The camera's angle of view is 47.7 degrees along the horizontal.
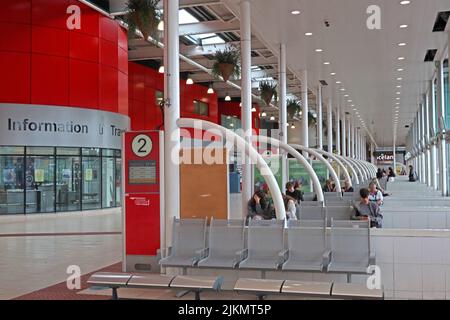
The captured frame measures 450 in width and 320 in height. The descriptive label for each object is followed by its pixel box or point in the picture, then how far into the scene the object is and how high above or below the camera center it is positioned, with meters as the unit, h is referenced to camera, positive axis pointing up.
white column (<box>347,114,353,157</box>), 43.14 +3.67
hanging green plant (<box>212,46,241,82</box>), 16.84 +3.82
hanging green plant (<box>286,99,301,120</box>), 28.20 +3.91
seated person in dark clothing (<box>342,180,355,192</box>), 15.99 -0.29
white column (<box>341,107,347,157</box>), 36.17 +4.25
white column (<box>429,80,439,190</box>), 22.87 +1.36
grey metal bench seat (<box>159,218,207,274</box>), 7.36 -0.89
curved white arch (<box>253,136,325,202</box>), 9.52 +0.47
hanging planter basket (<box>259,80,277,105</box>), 21.83 +3.74
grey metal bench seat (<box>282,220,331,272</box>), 6.72 -0.90
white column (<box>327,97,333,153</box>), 29.12 +3.66
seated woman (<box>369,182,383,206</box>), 10.66 -0.35
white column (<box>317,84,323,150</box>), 23.78 +2.96
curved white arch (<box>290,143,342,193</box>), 11.93 +0.48
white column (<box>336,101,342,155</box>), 32.53 +3.03
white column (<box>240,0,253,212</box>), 11.96 +2.27
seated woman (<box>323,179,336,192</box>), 16.36 -0.28
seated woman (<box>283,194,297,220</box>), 9.16 -0.55
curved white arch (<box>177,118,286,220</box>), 7.70 +0.24
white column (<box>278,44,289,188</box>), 15.68 +2.75
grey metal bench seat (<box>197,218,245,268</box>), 7.18 -0.91
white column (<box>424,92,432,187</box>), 25.30 +1.48
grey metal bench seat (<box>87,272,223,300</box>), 5.81 -1.19
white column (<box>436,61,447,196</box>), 17.97 +1.98
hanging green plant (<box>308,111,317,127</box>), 34.50 +3.96
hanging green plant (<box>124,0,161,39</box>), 12.18 +3.98
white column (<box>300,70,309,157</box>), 19.77 +2.62
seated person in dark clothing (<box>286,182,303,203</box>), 11.83 -0.32
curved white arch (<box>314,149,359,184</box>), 13.93 +0.57
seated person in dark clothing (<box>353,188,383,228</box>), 8.68 -0.57
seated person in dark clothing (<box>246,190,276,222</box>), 9.34 -0.54
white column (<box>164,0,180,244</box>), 7.95 +0.98
